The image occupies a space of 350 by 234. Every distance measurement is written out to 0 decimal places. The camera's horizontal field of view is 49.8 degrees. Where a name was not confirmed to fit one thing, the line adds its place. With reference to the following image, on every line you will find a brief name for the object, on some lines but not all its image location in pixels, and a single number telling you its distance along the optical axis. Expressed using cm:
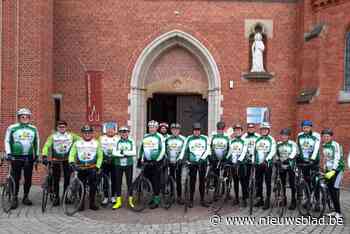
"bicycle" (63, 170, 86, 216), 774
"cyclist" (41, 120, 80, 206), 825
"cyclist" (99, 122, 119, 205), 851
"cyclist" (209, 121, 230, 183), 871
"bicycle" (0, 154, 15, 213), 796
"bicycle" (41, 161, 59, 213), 787
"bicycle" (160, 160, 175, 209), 830
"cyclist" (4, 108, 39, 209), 817
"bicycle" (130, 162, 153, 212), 811
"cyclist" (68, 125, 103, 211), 792
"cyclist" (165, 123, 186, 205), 850
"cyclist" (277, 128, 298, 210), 801
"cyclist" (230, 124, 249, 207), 852
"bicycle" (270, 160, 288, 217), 798
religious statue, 1324
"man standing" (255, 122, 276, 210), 830
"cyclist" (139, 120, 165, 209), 829
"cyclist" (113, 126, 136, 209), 828
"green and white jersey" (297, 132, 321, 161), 803
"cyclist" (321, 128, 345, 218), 752
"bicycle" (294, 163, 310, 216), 770
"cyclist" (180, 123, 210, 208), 832
